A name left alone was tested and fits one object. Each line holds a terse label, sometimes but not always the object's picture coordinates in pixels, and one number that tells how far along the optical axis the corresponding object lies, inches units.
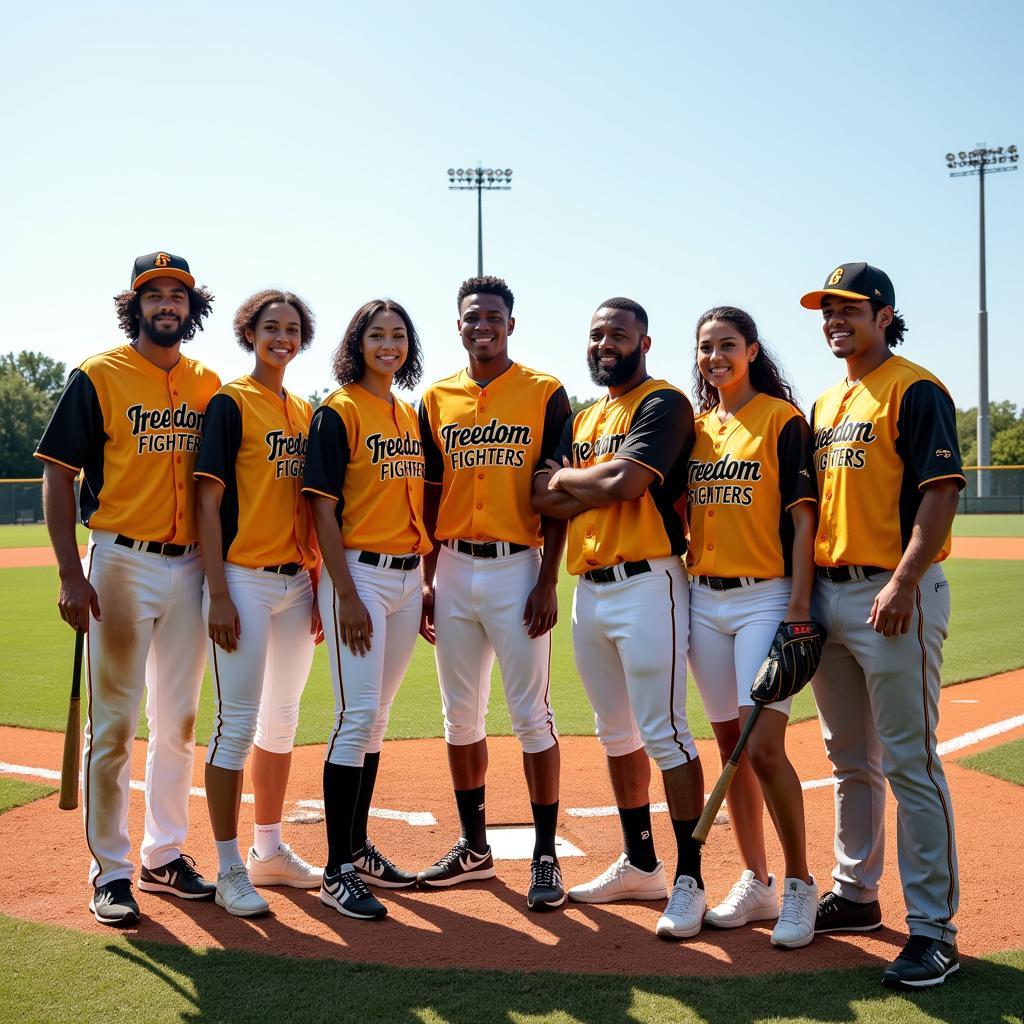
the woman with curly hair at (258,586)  156.2
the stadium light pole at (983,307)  1545.3
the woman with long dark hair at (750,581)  141.2
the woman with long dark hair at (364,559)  156.6
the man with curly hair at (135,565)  155.9
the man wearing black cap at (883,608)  132.2
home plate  178.5
